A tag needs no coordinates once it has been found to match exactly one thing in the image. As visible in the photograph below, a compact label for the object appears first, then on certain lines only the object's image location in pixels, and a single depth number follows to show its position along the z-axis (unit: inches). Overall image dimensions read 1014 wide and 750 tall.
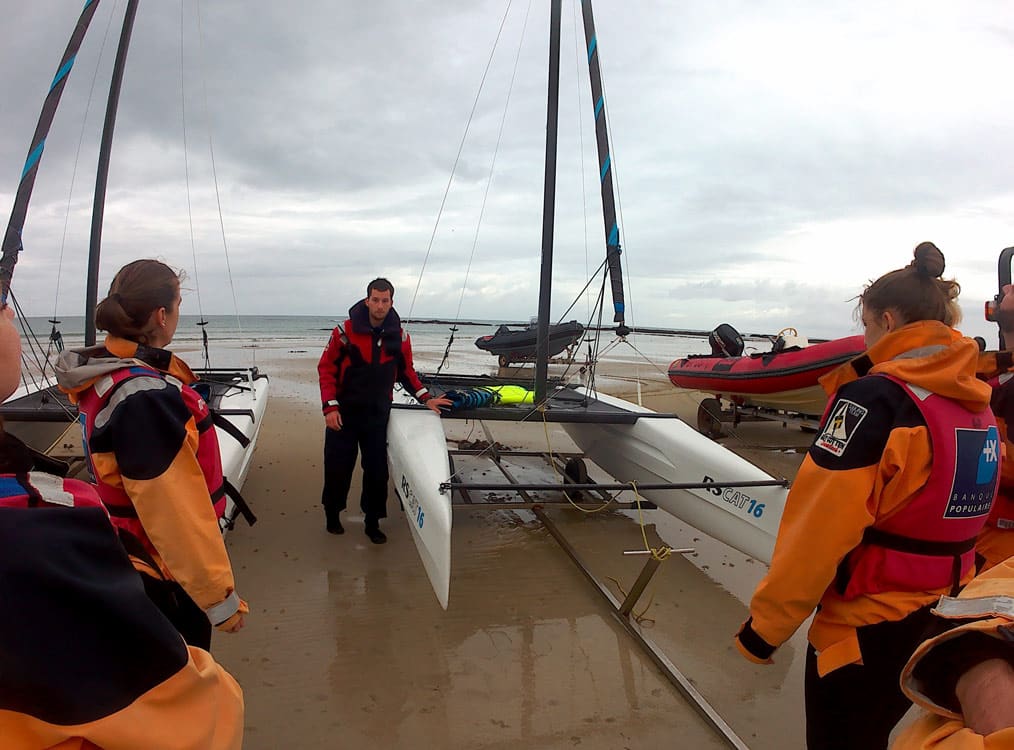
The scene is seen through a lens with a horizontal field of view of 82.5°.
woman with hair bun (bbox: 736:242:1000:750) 49.9
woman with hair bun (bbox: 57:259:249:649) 54.2
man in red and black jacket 144.4
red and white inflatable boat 250.2
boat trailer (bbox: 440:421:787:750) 89.4
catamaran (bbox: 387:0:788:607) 118.3
